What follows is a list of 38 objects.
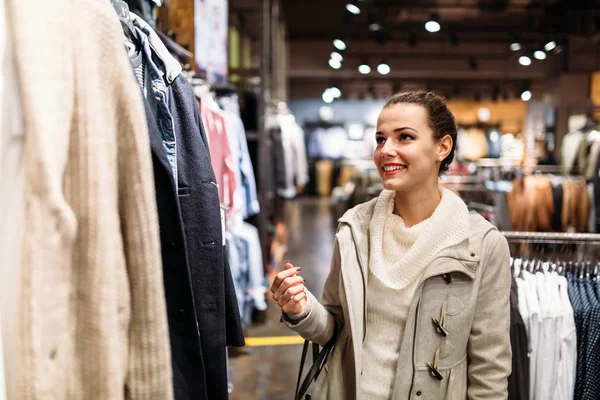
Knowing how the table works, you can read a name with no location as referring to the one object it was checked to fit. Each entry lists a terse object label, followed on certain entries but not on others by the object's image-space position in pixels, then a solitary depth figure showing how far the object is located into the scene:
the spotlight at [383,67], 11.85
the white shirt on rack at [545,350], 2.18
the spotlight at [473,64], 14.01
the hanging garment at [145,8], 2.02
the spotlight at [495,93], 16.02
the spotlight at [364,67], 12.17
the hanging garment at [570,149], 8.27
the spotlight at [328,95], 14.31
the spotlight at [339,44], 10.65
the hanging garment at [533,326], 2.18
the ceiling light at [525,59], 12.14
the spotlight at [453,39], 11.33
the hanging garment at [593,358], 2.12
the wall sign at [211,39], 3.32
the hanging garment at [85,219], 0.87
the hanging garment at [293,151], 9.16
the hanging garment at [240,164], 3.72
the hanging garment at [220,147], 3.13
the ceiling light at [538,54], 11.17
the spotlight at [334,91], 14.13
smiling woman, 1.53
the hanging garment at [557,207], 6.55
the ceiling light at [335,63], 12.61
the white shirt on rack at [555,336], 2.17
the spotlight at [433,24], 8.91
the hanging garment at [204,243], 1.48
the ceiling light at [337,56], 12.23
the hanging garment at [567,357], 2.16
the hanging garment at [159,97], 1.50
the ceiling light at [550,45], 10.08
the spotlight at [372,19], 9.61
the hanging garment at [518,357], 2.09
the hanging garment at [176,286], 1.20
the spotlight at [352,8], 8.87
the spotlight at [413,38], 11.34
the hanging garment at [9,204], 0.90
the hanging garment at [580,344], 2.16
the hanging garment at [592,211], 6.26
